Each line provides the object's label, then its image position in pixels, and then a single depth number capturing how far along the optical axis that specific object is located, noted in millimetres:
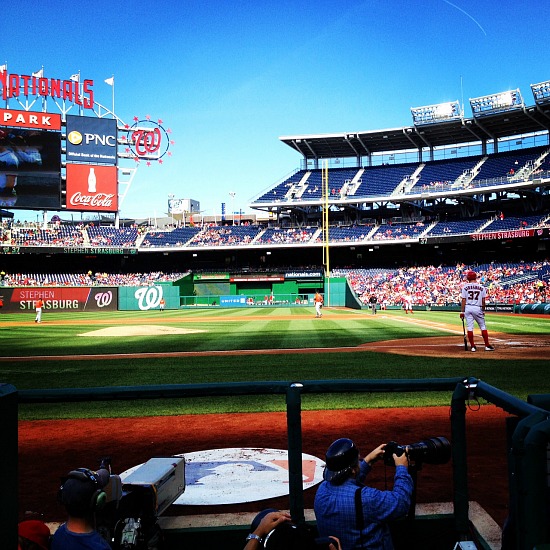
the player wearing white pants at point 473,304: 11500
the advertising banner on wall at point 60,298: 40719
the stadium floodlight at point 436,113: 50656
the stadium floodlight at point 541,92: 43125
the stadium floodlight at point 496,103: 45969
